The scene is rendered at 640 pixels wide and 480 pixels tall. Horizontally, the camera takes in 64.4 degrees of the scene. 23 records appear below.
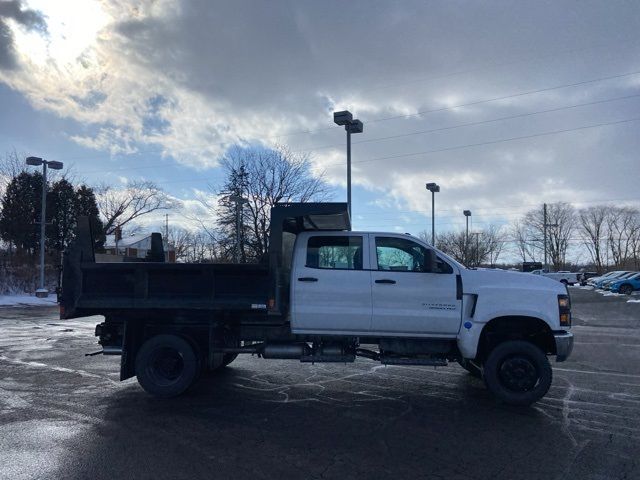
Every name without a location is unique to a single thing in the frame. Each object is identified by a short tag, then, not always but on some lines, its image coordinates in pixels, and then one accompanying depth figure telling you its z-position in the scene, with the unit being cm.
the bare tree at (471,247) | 5582
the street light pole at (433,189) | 3256
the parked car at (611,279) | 3909
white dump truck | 677
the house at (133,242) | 5095
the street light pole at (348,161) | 1845
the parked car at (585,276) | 5546
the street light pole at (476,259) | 5676
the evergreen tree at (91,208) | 4303
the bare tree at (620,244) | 8119
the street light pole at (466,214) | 4850
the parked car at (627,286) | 3550
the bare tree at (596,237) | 8531
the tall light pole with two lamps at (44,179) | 2756
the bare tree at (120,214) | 4534
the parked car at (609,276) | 4094
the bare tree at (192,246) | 3909
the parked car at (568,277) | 5362
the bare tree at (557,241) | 8494
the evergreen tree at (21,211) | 3981
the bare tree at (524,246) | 8806
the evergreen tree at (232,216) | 3036
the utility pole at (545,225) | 6968
